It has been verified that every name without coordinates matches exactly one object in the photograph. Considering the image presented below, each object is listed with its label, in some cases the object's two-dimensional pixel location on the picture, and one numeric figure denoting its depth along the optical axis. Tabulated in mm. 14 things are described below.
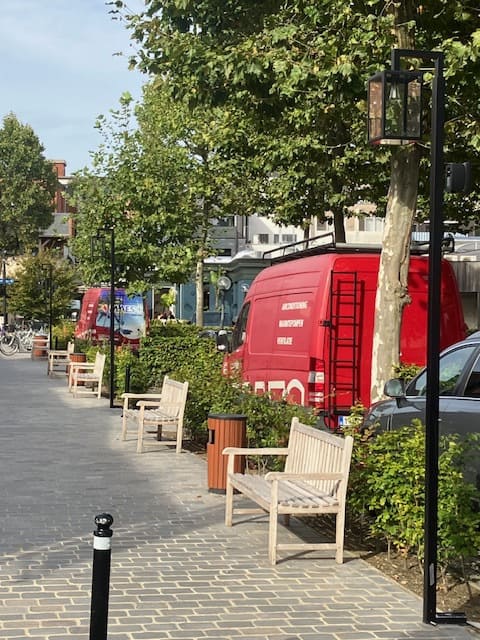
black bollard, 4105
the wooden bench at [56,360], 30122
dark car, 7949
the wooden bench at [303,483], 7188
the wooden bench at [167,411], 13000
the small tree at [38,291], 52062
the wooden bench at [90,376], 21969
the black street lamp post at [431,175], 5703
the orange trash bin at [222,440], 9742
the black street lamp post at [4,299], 62859
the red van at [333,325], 12297
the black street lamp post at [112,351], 19500
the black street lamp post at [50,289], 37525
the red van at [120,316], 33312
